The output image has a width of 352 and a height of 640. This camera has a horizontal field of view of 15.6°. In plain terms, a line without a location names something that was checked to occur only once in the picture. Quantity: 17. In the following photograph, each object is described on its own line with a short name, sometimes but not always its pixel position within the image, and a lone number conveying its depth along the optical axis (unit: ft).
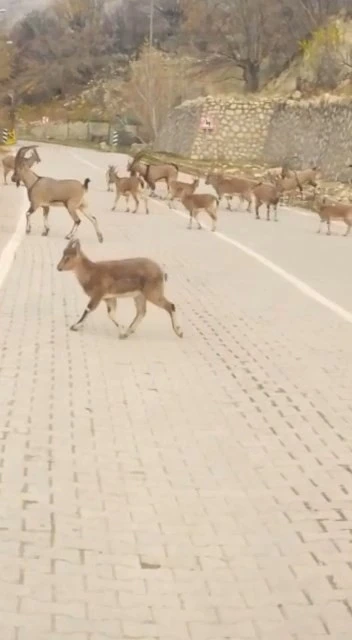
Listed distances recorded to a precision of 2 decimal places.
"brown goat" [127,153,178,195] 107.76
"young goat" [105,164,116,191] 104.14
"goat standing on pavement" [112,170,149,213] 97.09
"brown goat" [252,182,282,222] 98.02
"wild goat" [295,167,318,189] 121.39
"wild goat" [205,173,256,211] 100.83
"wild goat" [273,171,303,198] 111.86
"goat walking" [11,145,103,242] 72.54
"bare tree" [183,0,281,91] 240.53
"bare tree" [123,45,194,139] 240.73
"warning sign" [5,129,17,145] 247.29
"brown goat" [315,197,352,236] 85.92
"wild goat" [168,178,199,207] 93.97
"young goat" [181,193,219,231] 83.71
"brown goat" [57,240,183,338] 39.70
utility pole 326.28
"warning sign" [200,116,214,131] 182.91
